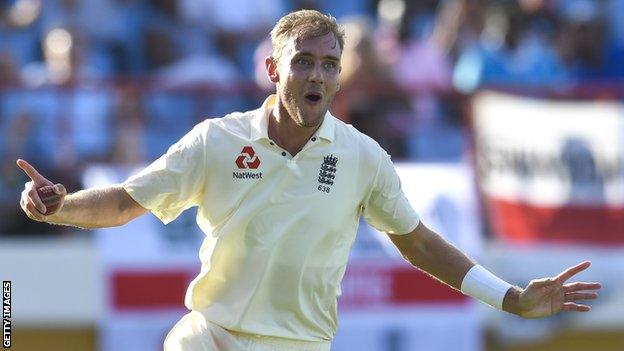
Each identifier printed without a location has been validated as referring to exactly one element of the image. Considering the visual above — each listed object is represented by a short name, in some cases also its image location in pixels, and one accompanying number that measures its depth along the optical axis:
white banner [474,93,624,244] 22.00
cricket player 11.90
